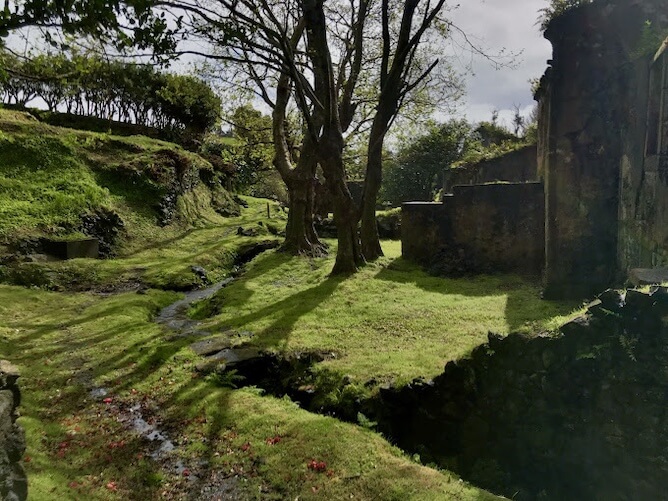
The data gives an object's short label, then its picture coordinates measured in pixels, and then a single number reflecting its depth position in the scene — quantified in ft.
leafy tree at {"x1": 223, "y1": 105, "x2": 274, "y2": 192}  75.77
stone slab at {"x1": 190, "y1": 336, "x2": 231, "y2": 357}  27.81
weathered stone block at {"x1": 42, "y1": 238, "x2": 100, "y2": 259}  48.96
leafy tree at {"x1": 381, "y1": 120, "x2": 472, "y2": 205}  114.01
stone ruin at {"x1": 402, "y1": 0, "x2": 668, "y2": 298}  26.76
